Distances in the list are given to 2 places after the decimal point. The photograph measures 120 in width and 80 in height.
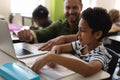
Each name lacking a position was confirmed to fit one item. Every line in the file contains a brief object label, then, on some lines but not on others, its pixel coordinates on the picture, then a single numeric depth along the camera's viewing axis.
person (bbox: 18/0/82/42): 1.88
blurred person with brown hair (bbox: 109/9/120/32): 3.94
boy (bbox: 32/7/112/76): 0.96
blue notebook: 0.79
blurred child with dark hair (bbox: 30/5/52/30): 2.46
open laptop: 1.08
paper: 0.97
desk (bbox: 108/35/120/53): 2.51
